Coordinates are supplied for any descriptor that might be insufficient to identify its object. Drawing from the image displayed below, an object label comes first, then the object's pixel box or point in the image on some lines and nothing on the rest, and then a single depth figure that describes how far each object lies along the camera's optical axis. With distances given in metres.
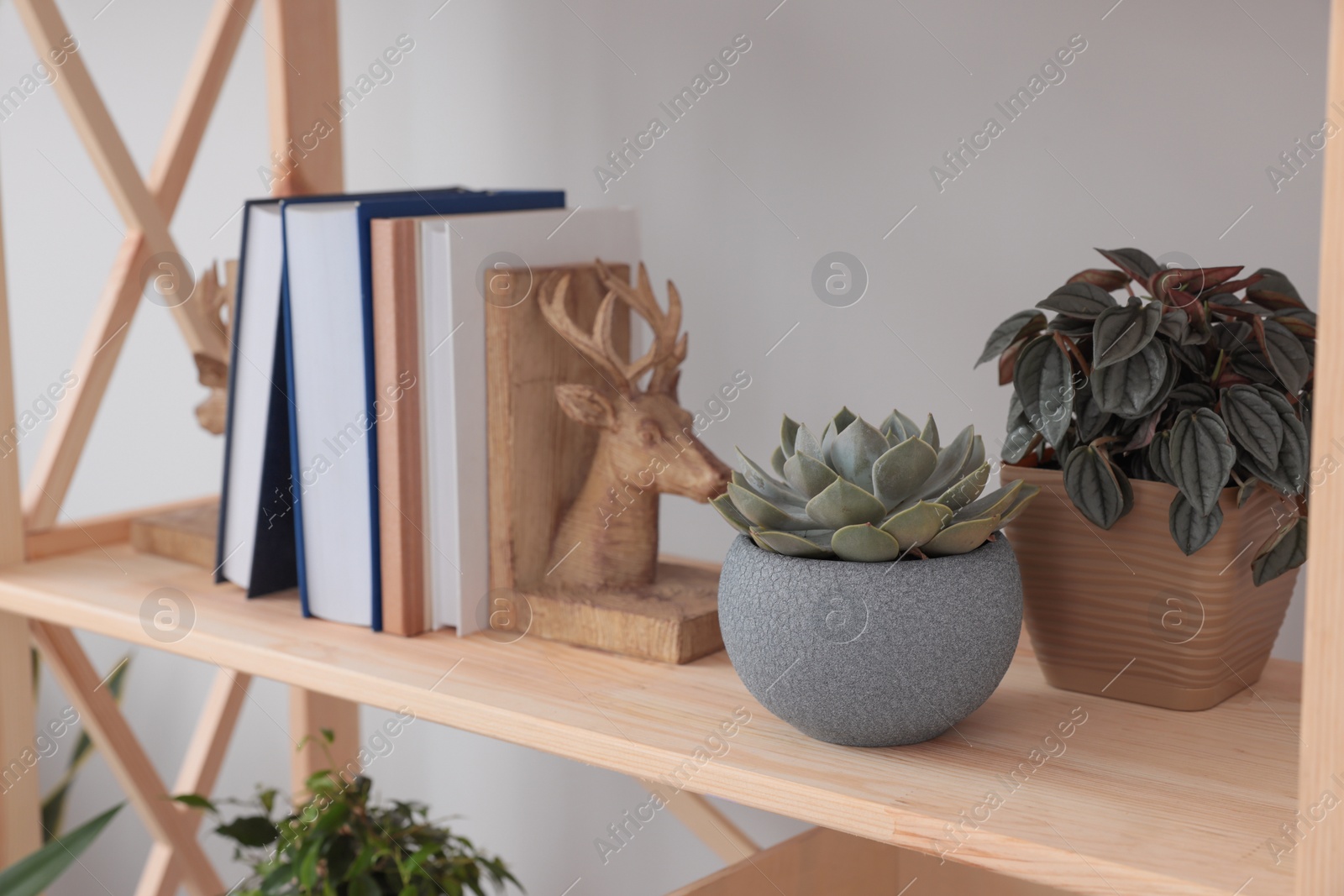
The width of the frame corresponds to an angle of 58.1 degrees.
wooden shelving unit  0.45
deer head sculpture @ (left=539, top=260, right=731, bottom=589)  0.71
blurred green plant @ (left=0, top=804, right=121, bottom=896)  0.86
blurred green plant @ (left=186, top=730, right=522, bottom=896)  0.89
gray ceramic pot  0.53
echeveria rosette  0.53
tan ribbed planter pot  0.58
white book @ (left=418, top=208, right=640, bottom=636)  0.71
